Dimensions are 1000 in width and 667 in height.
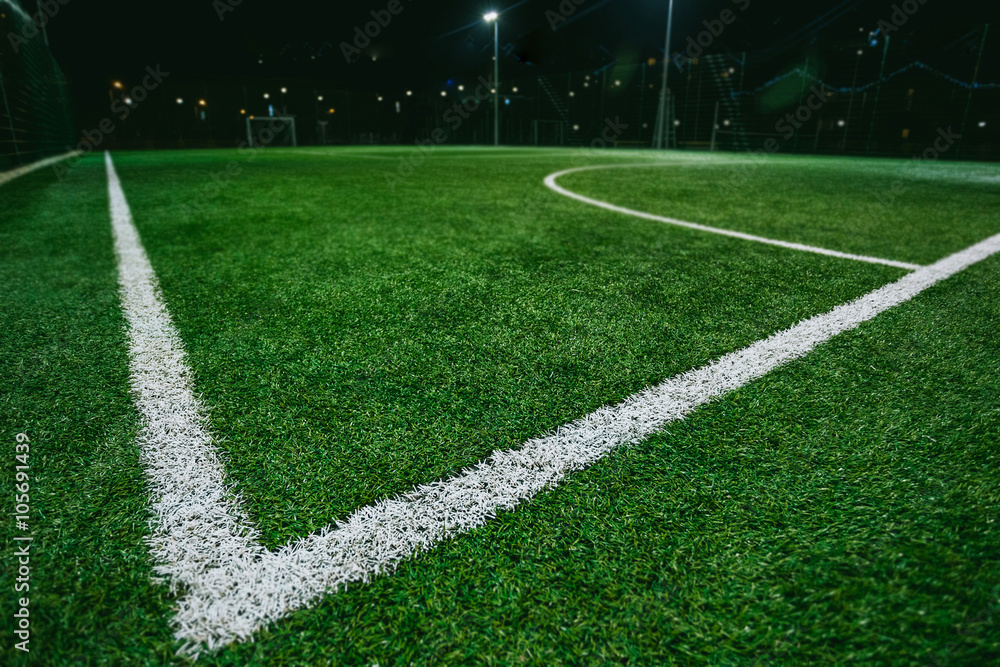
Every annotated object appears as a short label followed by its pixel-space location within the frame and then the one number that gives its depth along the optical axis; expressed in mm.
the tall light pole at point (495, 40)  22531
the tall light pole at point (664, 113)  18062
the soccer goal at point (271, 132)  32625
